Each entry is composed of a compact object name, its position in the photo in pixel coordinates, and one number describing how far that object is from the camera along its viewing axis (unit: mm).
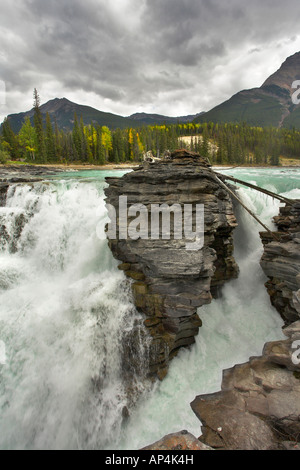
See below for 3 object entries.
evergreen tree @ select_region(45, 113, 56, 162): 61875
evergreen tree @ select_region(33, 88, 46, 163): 56750
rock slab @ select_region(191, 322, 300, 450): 5074
